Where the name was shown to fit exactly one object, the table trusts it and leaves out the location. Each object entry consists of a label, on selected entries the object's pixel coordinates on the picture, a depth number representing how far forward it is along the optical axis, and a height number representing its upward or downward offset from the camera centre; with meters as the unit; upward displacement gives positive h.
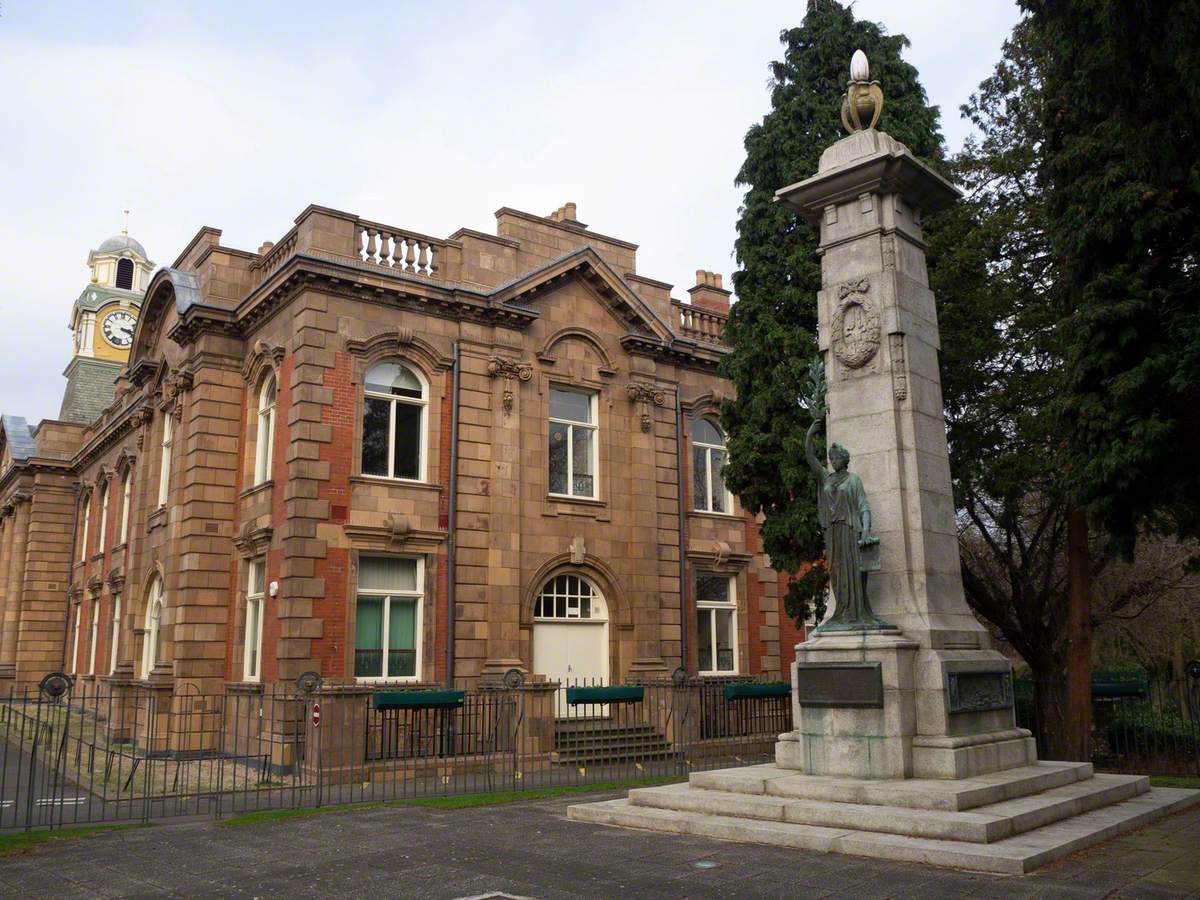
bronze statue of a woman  11.50 +1.37
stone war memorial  9.79 +0.13
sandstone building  20.59 +4.38
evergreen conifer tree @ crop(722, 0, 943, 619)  20.70 +8.31
